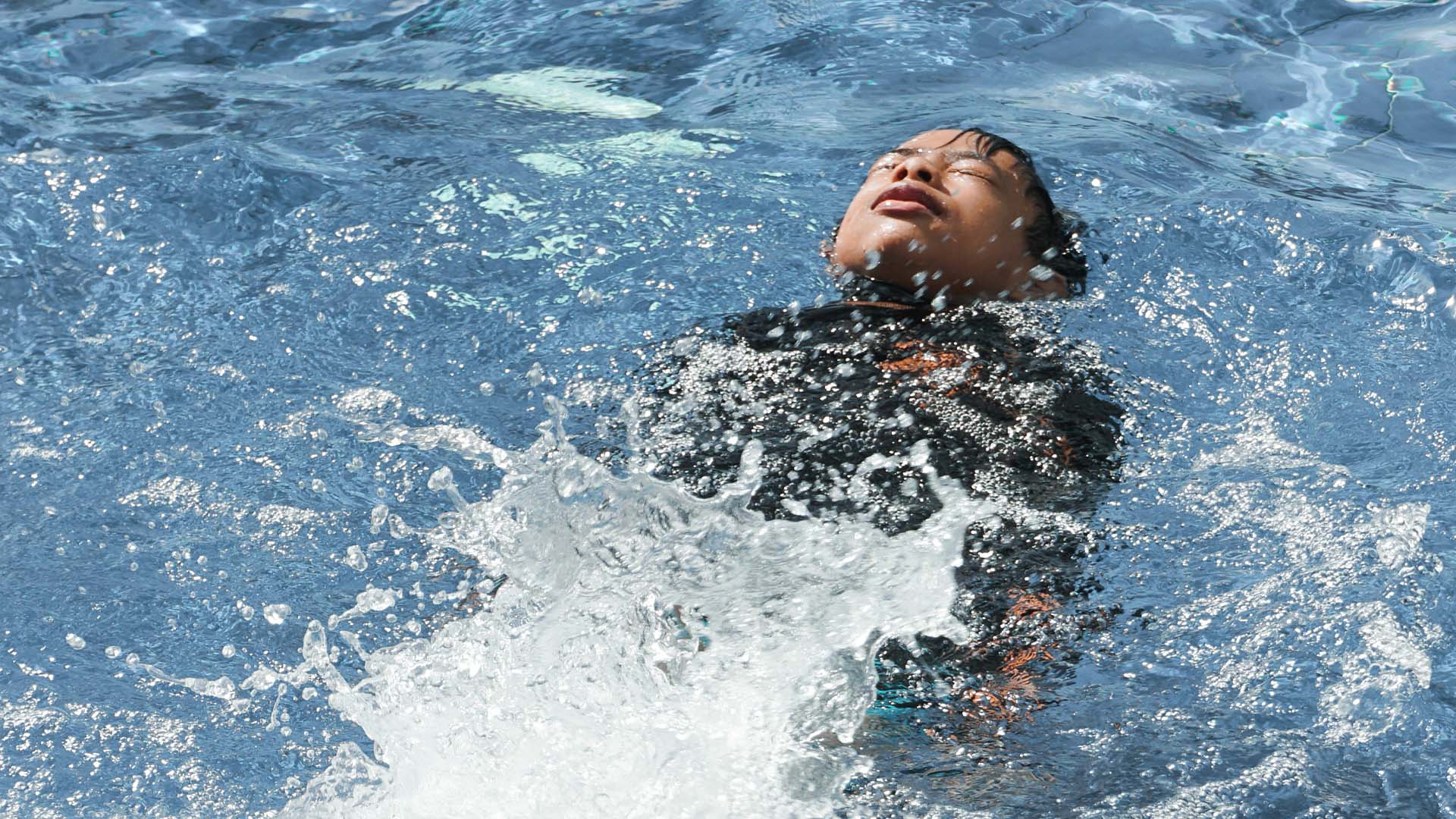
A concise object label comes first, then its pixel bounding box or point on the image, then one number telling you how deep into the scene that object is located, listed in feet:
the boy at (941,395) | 16.49
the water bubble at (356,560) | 17.63
